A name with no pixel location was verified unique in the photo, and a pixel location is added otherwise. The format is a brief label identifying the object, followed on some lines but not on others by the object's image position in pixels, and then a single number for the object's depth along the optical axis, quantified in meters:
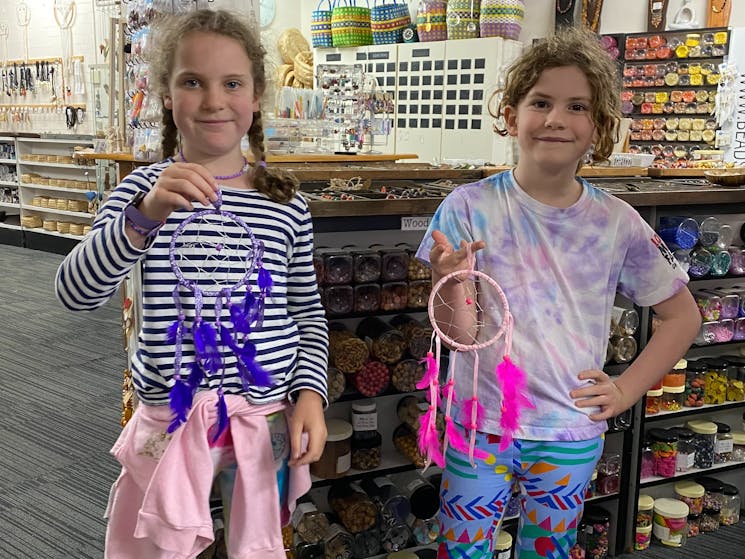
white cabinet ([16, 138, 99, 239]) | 9.00
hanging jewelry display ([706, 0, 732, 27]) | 6.47
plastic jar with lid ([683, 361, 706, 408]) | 2.99
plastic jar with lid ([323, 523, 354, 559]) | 2.34
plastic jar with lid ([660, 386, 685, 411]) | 2.93
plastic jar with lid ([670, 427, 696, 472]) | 2.98
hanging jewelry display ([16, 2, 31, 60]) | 10.34
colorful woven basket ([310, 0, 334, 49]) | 7.09
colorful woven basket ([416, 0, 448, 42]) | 6.38
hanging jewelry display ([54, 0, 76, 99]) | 9.60
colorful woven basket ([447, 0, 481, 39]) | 6.02
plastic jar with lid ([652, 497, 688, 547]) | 2.92
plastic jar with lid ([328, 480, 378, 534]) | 2.36
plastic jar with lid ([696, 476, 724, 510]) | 3.06
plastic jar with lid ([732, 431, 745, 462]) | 3.11
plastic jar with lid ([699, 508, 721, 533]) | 3.04
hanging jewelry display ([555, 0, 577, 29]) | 7.22
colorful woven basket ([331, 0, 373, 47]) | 6.90
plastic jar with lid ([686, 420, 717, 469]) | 3.03
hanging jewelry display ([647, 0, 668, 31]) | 6.74
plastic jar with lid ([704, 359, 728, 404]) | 3.03
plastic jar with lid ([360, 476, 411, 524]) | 2.40
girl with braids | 1.38
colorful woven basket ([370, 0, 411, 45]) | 6.66
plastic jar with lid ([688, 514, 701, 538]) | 3.01
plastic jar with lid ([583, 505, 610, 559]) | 2.81
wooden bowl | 2.90
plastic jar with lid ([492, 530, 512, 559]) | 2.57
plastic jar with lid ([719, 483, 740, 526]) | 3.07
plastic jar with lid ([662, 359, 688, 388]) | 2.92
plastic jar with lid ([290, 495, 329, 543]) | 2.33
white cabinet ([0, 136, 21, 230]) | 10.01
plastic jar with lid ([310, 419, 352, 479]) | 2.30
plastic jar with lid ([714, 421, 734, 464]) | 3.08
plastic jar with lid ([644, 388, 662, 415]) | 2.91
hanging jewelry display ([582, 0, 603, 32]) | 7.09
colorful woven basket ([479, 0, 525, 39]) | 5.87
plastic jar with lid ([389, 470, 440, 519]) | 2.44
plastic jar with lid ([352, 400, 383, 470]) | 2.38
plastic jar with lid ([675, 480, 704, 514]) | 3.01
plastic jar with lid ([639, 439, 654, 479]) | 2.96
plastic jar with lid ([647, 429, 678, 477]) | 2.94
